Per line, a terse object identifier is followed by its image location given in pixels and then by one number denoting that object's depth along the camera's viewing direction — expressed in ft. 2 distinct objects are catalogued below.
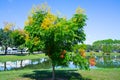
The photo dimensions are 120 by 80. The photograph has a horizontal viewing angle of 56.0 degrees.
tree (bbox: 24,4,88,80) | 29.99
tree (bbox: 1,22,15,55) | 126.99
